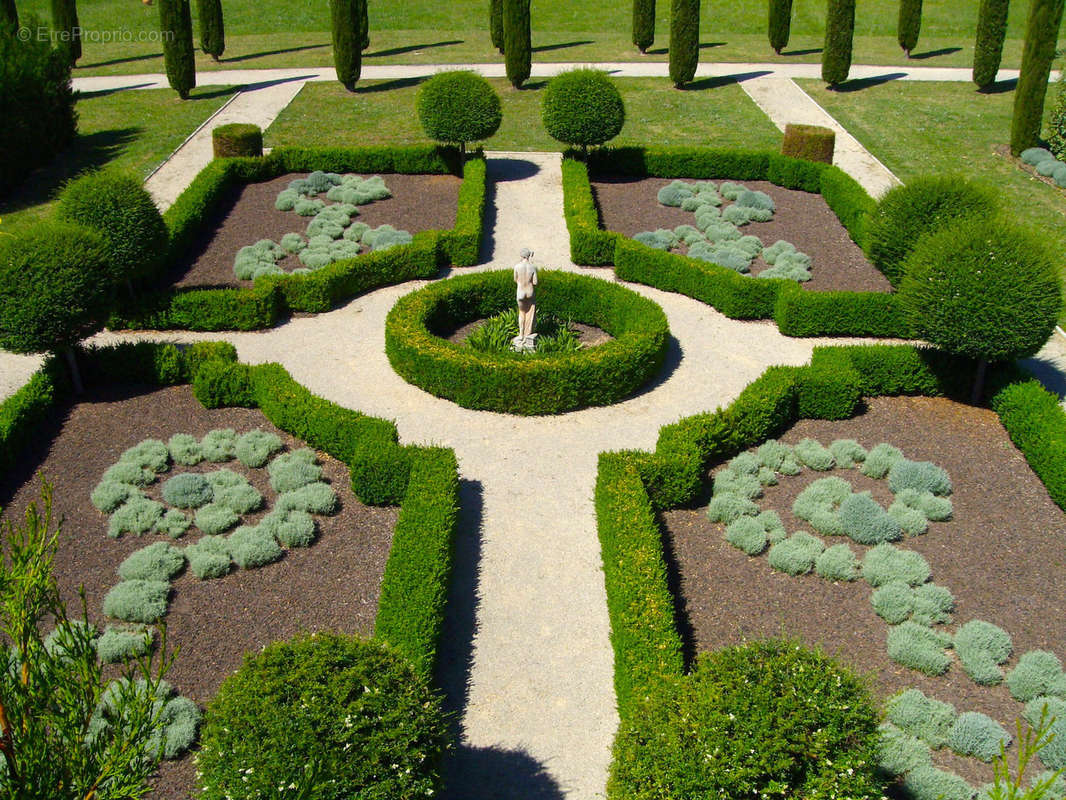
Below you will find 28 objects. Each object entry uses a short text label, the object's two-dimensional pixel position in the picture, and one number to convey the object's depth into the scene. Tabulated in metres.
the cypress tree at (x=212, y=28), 36.31
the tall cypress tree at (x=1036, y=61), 25.27
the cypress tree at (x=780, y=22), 36.84
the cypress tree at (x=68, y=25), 36.09
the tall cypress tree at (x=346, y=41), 32.09
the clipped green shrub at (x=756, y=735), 7.93
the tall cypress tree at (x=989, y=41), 31.33
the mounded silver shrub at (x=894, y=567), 12.32
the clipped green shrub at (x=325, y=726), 7.63
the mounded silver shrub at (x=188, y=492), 13.59
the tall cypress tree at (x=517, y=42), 32.09
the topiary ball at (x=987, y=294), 14.87
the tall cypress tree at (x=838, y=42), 31.64
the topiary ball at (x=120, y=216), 17.81
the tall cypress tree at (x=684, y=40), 32.22
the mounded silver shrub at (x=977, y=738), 9.96
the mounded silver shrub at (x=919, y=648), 11.05
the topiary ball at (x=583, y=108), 24.36
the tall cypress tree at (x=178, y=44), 30.94
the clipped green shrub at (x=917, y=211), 17.69
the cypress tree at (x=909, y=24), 35.97
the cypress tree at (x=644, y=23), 36.97
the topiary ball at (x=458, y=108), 24.31
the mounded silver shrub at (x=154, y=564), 12.20
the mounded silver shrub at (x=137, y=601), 11.59
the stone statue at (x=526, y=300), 16.27
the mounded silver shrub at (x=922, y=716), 10.13
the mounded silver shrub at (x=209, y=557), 12.33
